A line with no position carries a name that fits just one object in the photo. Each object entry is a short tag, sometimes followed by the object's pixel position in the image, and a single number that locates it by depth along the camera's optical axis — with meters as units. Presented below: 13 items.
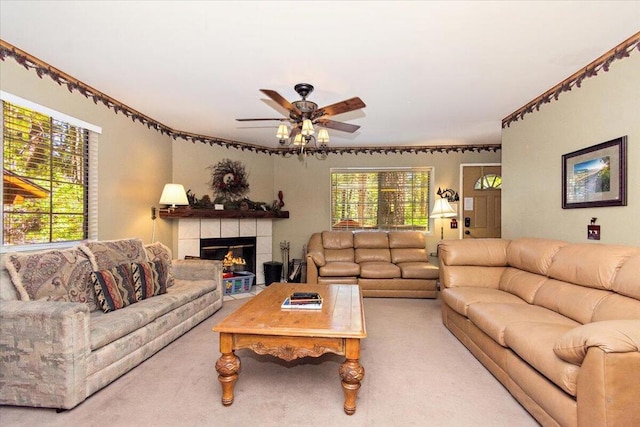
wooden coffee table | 1.86
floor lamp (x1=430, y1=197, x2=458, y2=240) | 4.89
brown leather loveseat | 4.50
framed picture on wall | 2.38
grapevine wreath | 5.14
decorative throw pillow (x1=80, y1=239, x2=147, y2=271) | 2.69
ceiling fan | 2.60
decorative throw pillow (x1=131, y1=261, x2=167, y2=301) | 2.81
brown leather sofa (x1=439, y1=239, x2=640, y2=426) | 1.33
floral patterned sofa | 1.85
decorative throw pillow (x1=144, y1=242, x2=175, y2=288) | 3.35
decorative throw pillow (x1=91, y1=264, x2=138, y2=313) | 2.49
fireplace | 4.98
